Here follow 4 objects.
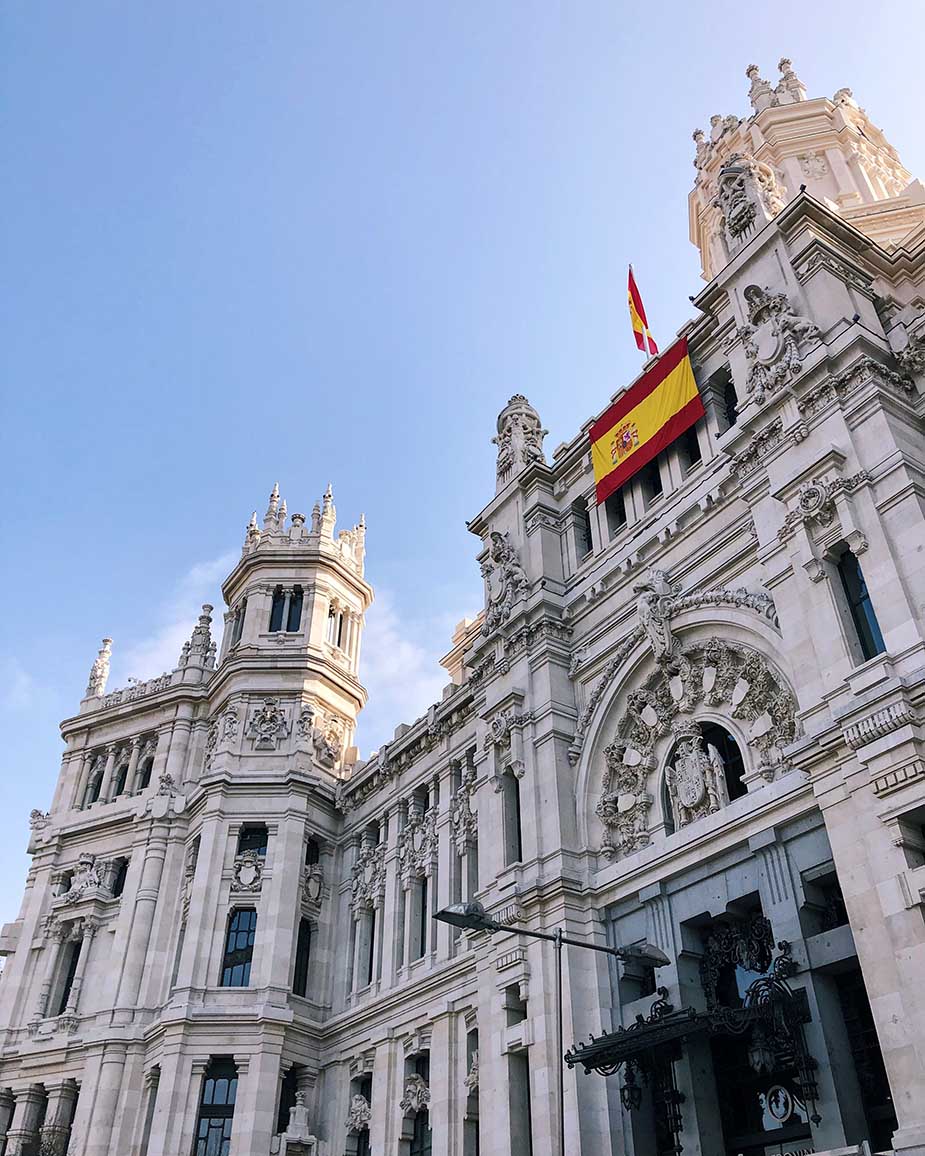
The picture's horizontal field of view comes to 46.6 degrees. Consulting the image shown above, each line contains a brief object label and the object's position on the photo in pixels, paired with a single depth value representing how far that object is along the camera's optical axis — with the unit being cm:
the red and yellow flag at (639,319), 3700
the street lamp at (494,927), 1906
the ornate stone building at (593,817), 2086
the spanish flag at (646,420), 3025
